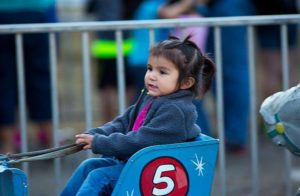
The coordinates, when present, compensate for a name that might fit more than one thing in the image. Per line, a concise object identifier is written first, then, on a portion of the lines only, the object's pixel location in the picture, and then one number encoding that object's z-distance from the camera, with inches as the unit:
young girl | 235.5
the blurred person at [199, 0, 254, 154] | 418.0
